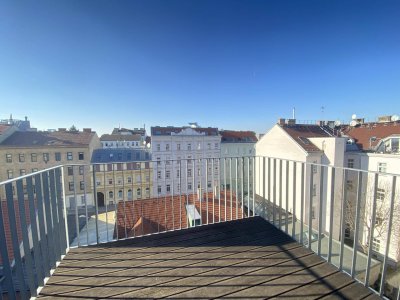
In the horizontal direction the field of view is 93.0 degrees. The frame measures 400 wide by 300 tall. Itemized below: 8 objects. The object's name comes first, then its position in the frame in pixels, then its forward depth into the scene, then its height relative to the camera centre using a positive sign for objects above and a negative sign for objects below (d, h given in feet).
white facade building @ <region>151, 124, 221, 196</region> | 70.69 -2.48
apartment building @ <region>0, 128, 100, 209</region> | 60.80 -4.10
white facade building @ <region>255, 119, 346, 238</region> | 44.37 -2.53
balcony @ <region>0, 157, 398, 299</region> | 4.69 -3.96
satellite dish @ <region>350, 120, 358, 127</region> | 69.82 +4.41
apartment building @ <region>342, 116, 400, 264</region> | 33.86 -3.84
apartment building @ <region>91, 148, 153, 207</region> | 64.23 -7.79
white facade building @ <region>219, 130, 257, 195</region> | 88.38 -2.59
